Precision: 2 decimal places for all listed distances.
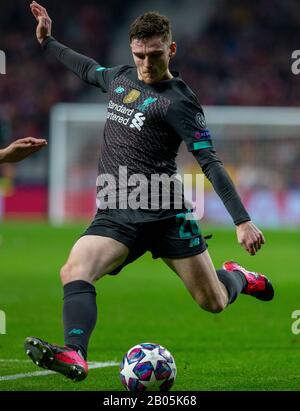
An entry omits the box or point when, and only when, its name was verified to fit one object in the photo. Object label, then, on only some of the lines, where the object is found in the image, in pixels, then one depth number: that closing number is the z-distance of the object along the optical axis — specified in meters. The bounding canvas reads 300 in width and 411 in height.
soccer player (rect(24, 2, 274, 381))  12.05
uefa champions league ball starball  11.75
